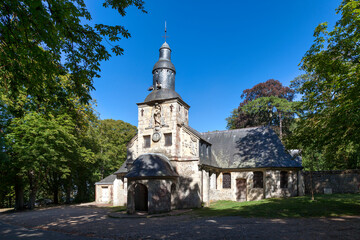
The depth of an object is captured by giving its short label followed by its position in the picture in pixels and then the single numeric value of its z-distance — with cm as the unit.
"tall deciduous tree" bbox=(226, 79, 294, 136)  3975
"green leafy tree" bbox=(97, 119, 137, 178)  3793
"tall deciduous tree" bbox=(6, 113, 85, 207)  2183
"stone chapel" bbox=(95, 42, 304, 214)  1847
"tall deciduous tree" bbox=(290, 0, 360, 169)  1068
